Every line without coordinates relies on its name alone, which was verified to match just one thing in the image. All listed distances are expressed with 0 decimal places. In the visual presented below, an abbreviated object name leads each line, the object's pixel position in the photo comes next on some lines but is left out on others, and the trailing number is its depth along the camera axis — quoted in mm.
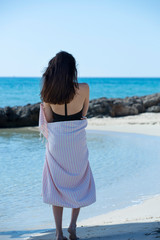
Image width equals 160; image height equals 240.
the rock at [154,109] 17875
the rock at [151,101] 18562
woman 2936
